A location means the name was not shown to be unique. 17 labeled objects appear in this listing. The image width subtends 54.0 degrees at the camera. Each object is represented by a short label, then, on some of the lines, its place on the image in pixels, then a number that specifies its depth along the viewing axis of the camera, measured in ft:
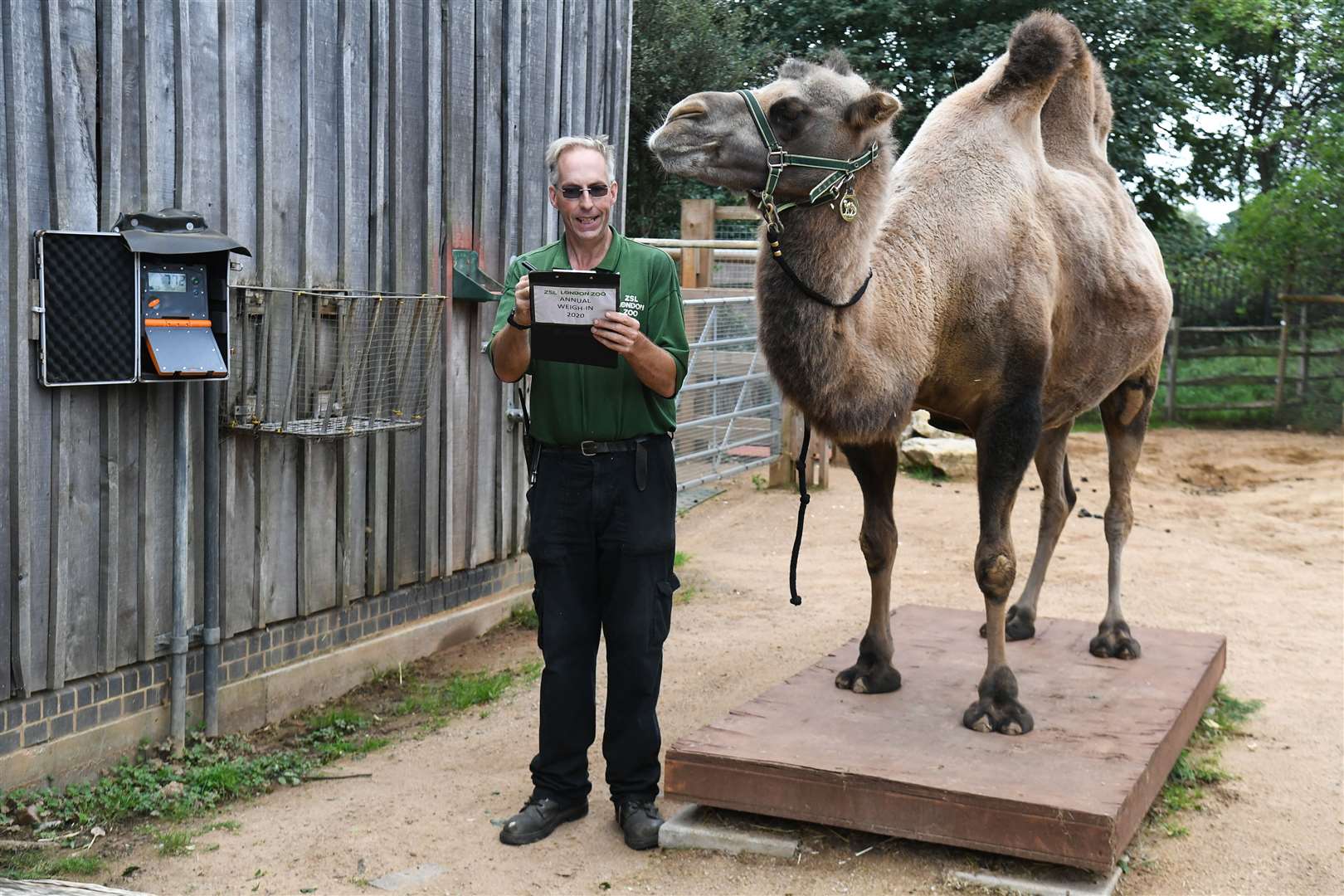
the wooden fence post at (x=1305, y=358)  55.26
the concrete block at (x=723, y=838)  14.35
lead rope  16.15
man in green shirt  13.91
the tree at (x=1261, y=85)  59.41
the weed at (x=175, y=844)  14.30
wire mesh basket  17.62
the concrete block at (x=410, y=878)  13.60
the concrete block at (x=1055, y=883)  13.10
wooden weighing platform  13.33
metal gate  34.58
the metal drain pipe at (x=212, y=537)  16.85
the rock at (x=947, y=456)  41.24
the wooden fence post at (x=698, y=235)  40.04
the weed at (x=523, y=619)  24.26
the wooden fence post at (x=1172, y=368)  57.21
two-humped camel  14.29
